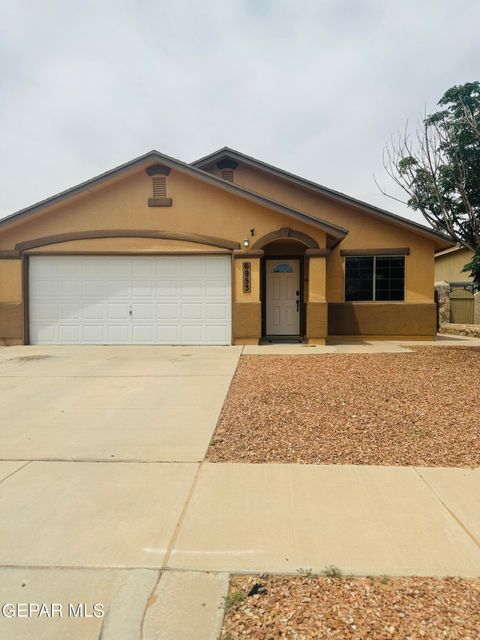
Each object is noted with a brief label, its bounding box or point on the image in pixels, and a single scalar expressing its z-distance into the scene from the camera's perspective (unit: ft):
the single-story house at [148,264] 41.96
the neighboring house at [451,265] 91.04
